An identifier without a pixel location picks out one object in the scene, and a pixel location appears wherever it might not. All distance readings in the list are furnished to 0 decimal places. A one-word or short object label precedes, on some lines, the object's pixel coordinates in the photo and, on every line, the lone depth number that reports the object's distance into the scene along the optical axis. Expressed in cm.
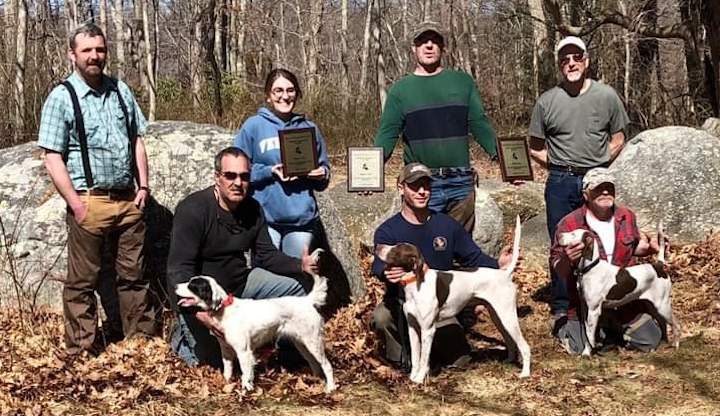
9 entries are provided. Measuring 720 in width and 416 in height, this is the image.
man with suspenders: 471
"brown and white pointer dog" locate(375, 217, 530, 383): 457
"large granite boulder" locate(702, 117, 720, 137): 1033
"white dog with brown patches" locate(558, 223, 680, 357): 508
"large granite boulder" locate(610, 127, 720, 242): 827
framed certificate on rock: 543
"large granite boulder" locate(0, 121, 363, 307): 586
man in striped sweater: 527
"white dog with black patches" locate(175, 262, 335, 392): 434
